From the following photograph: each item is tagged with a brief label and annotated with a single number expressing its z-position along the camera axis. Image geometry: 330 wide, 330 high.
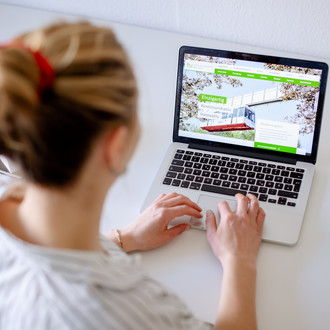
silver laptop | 1.00
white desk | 0.78
